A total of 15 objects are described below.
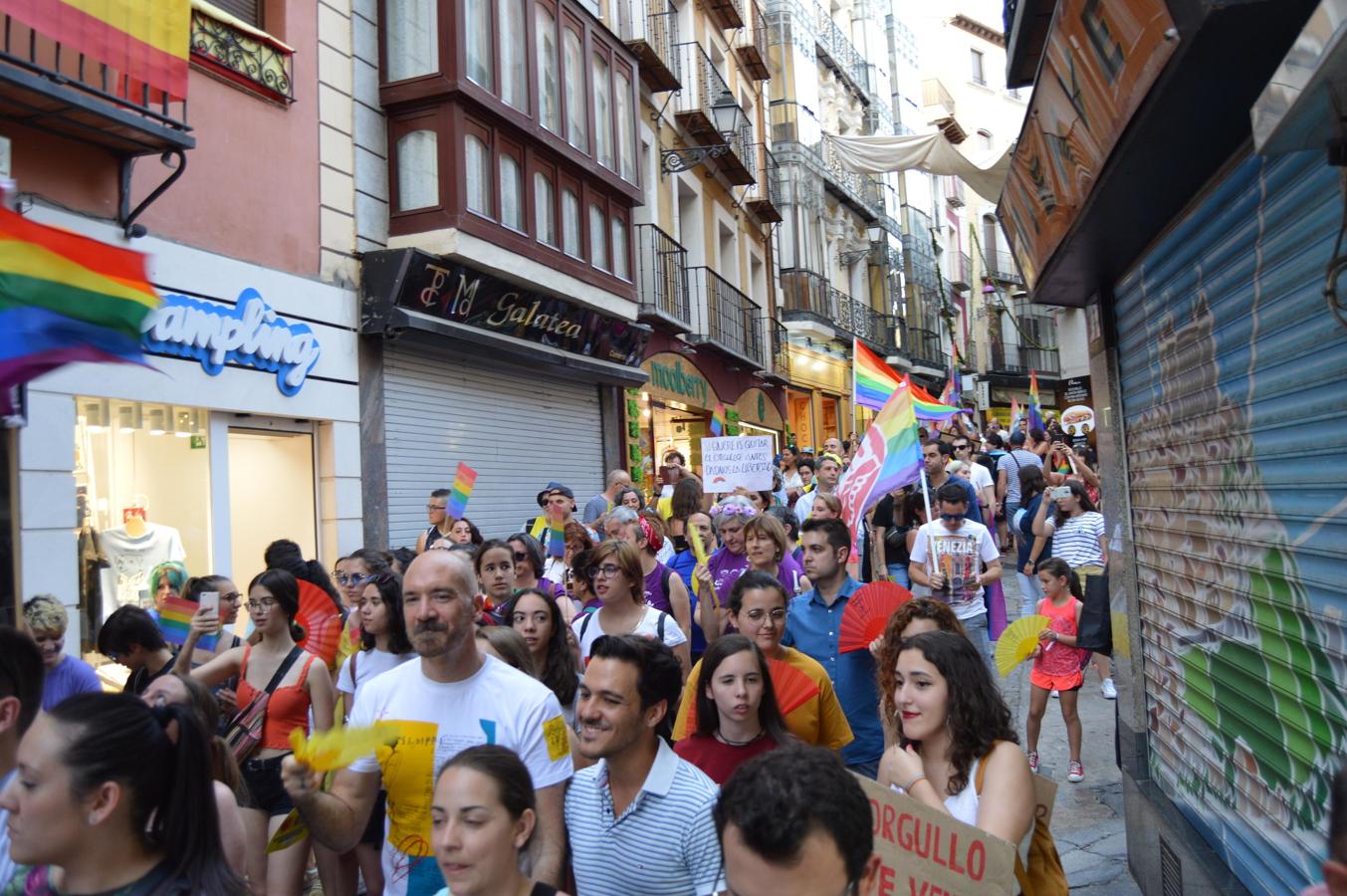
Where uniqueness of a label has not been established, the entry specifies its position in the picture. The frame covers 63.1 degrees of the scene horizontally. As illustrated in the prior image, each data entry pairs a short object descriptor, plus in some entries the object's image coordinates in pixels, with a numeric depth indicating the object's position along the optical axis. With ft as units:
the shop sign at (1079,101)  9.83
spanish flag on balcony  24.06
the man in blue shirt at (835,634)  16.37
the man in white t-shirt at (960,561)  23.08
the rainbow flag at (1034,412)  54.75
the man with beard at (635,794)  9.79
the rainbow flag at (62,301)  8.37
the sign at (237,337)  28.76
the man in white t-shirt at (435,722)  10.83
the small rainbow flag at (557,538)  26.94
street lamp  62.64
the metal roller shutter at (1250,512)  10.59
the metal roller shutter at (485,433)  39.60
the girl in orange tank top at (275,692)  15.24
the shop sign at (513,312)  38.47
